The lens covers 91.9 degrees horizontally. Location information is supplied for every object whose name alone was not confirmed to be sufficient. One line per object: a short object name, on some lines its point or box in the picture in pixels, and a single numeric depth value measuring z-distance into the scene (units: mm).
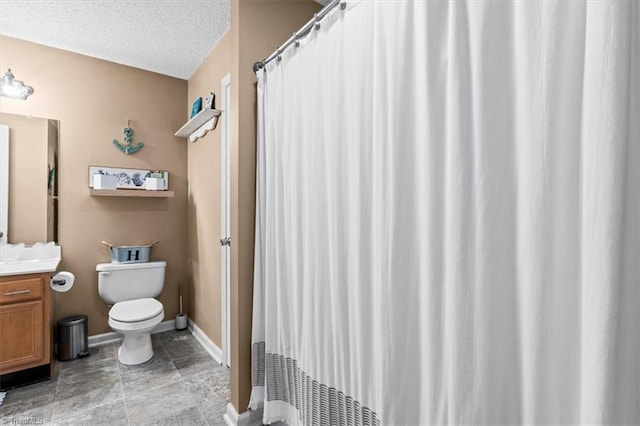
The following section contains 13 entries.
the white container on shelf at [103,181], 2803
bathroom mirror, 2541
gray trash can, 2611
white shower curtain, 585
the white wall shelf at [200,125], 2615
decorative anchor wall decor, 3000
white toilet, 2422
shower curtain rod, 1268
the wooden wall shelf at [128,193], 2799
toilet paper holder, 2533
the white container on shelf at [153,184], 3029
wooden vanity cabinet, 2146
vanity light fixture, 2443
